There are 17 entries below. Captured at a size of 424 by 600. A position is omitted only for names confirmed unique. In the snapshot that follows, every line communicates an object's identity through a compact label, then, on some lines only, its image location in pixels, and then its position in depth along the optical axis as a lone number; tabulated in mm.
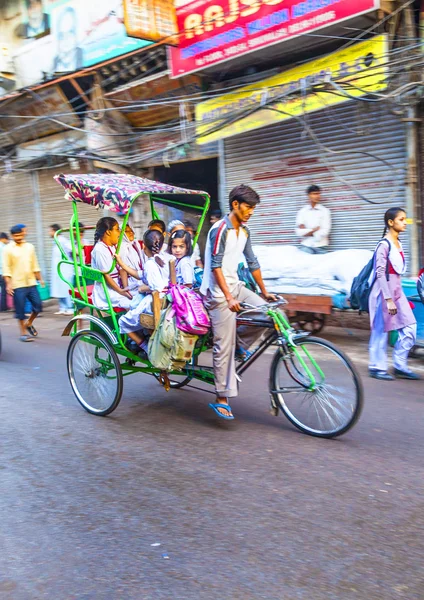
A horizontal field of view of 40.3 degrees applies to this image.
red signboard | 7598
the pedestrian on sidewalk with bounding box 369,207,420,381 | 5492
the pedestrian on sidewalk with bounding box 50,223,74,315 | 11656
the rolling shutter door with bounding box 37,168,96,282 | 14664
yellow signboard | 7410
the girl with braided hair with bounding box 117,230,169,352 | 4504
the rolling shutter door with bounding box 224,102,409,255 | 8227
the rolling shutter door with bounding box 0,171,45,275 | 15531
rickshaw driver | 4098
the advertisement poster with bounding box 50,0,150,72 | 11617
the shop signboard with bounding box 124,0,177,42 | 9094
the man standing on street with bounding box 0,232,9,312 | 11719
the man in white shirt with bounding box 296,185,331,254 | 8523
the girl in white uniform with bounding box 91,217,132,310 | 4816
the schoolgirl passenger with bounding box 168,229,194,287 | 4719
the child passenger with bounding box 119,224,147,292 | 5113
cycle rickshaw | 3887
